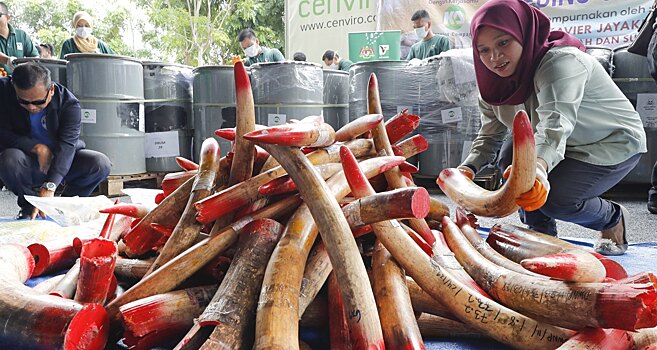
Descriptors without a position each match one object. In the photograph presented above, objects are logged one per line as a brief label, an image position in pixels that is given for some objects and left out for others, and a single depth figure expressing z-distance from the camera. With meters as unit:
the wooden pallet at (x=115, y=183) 4.82
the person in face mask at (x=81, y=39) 5.52
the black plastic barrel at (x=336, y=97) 5.56
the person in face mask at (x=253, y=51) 6.68
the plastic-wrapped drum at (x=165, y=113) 5.17
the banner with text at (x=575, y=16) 5.94
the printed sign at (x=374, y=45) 6.61
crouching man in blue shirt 3.44
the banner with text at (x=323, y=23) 8.00
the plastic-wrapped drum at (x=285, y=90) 4.99
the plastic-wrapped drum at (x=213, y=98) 5.08
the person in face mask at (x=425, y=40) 5.96
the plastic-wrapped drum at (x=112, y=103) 4.66
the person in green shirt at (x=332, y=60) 7.38
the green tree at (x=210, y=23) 12.87
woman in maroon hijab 2.08
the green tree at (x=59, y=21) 15.80
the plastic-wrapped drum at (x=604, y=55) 4.60
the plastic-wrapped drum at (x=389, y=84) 5.08
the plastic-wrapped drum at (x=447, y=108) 4.76
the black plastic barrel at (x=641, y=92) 4.55
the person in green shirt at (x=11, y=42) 5.22
